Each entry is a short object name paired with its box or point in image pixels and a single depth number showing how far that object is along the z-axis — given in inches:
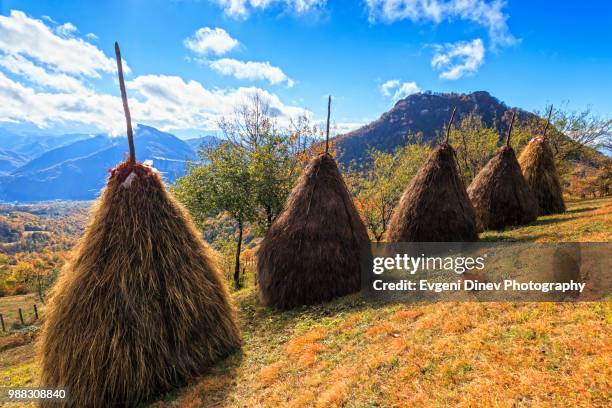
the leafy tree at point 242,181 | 647.1
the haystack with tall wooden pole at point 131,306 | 219.5
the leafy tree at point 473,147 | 1208.0
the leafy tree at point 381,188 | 944.3
